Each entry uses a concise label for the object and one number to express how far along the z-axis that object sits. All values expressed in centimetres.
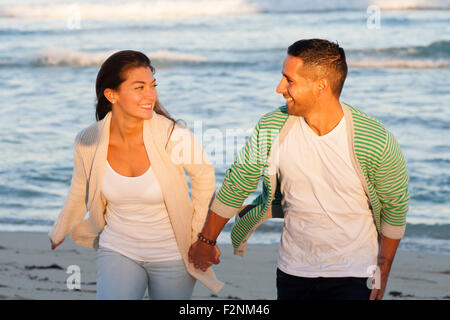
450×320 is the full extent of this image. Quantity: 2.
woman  683
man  634
